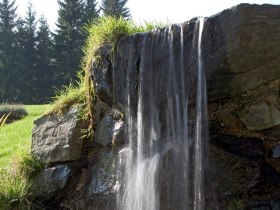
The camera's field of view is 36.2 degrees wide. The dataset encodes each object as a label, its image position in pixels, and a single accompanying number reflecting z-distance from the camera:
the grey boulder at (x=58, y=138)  6.54
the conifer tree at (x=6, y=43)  42.62
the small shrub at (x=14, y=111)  19.17
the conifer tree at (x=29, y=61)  41.54
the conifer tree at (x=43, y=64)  41.28
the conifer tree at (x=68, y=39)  40.75
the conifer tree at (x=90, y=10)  45.34
